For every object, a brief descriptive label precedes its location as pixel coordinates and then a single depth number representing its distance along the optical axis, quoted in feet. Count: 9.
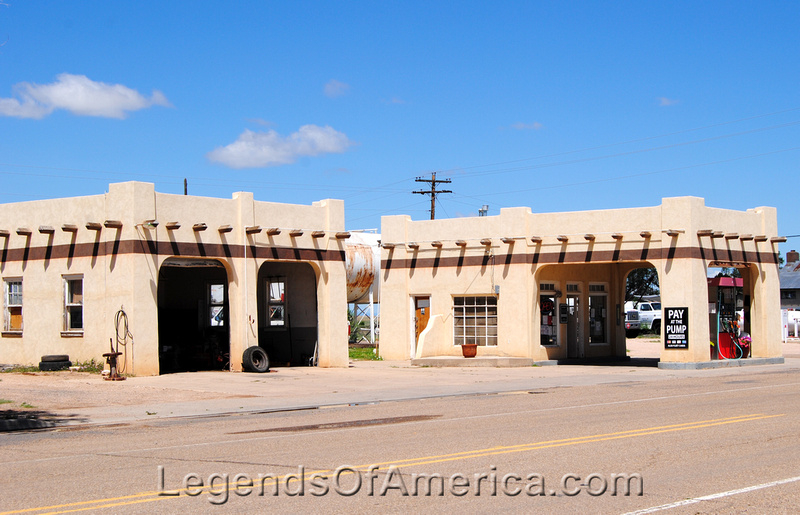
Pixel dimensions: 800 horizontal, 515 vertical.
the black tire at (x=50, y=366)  81.35
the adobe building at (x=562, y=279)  92.94
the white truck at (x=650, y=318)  195.23
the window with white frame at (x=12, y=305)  88.12
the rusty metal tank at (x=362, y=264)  126.93
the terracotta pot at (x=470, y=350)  102.27
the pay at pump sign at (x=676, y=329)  92.27
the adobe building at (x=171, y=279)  79.77
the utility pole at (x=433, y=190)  210.18
